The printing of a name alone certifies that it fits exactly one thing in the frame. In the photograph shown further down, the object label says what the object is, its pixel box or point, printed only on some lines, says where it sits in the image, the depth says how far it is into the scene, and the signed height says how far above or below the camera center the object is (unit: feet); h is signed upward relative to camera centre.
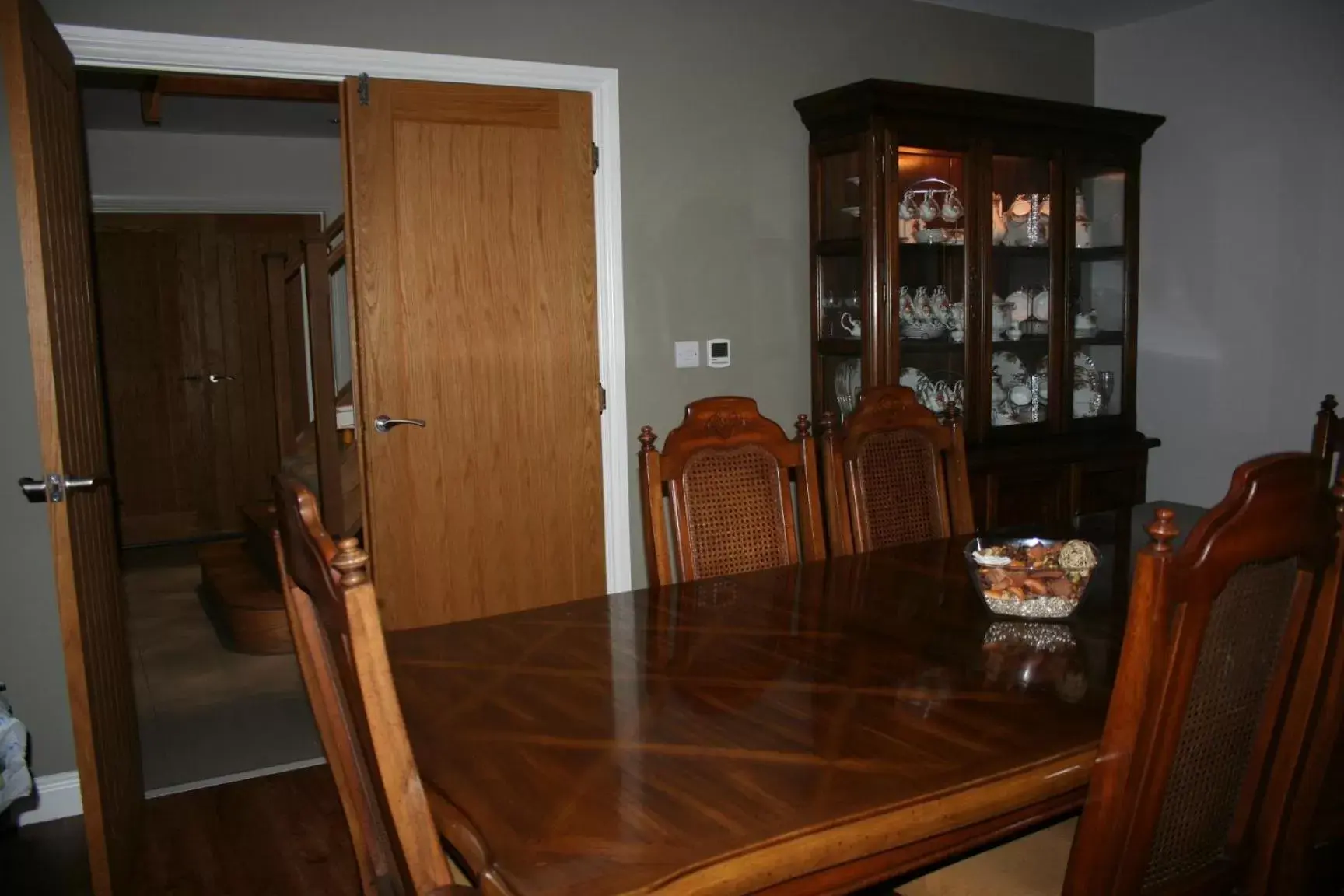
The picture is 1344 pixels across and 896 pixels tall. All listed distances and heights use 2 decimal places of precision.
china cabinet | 12.06 +0.78
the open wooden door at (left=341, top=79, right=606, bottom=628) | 10.65 +0.14
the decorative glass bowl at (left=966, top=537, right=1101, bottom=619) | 6.18 -1.37
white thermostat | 12.35 -0.03
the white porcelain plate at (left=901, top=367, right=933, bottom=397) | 12.64 -0.43
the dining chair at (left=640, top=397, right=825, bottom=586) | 7.97 -1.06
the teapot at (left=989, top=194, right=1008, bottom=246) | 12.97 +1.43
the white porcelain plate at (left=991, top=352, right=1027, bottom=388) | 13.37 -0.35
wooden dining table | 3.85 -1.66
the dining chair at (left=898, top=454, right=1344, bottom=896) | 3.67 -1.31
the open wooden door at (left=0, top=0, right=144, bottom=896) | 6.93 -0.40
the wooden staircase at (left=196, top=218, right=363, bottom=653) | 14.29 -1.97
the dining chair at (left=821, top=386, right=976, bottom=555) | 8.55 -1.06
